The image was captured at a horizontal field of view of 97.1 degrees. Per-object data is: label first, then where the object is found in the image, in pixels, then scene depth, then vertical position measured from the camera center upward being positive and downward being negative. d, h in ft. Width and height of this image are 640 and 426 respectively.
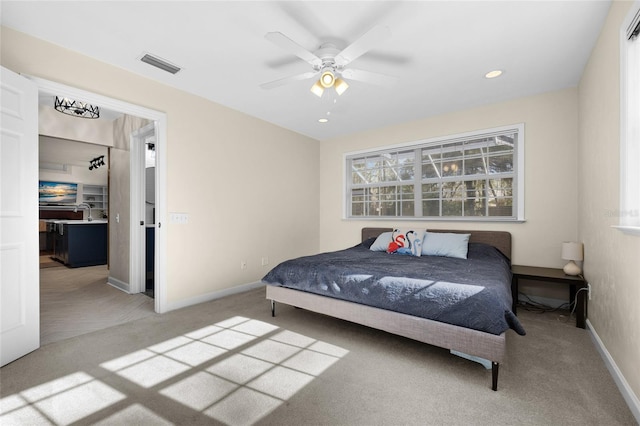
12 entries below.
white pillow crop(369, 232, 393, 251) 12.41 -1.33
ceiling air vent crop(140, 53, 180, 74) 8.47 +4.65
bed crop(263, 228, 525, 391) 5.94 -2.09
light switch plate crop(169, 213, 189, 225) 10.36 -0.20
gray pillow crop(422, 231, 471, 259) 10.69 -1.26
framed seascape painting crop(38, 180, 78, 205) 24.88 +1.82
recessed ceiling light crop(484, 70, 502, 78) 9.22 +4.59
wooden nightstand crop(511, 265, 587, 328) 8.62 -2.18
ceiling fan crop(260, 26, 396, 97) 6.28 +3.82
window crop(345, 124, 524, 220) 11.87 +1.63
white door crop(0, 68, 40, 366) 6.46 -0.12
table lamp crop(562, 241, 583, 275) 9.20 -1.42
